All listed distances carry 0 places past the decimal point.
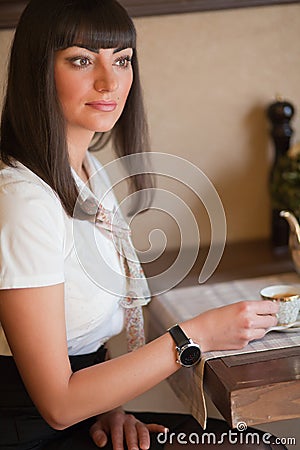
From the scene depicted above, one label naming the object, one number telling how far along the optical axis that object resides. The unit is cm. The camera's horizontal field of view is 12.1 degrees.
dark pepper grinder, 316
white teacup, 244
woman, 230
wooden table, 228
